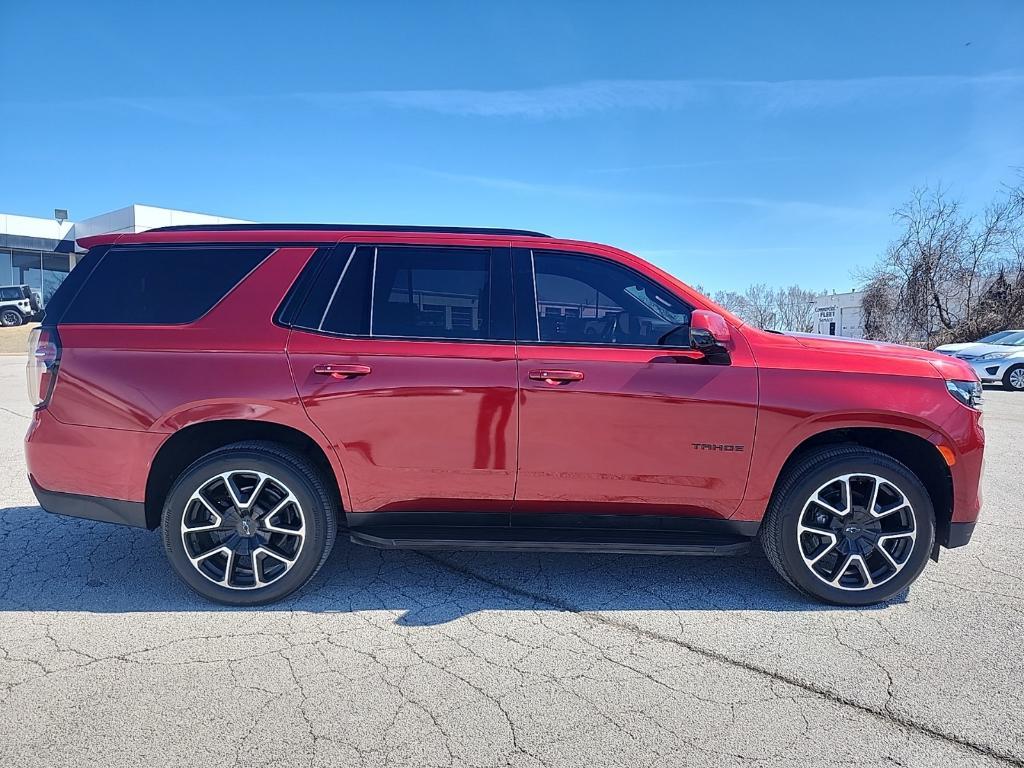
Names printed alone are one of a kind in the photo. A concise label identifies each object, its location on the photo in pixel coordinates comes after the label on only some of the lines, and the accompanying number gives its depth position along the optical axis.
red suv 3.23
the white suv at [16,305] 30.25
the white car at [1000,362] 15.26
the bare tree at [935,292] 27.45
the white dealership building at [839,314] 47.22
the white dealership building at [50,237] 33.31
